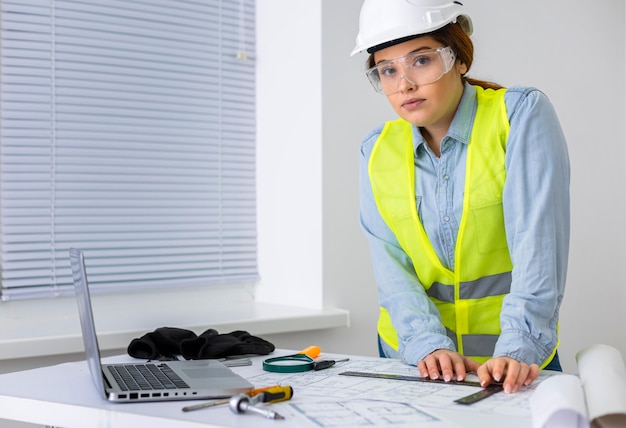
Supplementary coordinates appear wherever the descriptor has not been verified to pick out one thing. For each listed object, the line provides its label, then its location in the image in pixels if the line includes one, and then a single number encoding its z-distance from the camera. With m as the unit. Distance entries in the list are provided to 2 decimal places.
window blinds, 2.63
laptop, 1.32
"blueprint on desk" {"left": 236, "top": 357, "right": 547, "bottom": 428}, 1.19
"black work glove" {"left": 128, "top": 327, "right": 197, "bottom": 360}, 1.92
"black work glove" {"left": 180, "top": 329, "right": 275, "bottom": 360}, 1.87
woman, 1.68
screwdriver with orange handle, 1.26
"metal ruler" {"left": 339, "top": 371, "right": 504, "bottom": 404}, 1.33
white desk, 1.19
